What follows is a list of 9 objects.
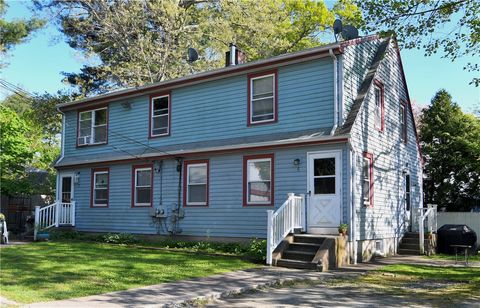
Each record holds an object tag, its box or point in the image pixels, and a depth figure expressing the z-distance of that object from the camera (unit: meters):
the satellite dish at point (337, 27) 15.06
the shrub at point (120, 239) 16.81
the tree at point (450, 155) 23.83
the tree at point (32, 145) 21.17
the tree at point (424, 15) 14.66
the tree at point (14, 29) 31.11
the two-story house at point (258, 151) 13.62
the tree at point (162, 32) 27.58
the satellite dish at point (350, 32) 15.52
